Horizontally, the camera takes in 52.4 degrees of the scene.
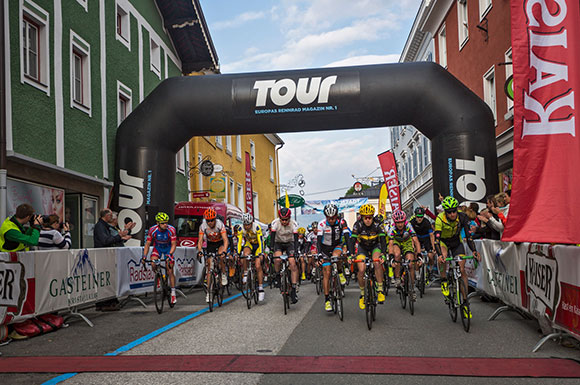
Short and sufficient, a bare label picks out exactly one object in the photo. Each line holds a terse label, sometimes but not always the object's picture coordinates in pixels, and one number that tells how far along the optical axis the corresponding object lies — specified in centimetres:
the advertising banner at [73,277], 838
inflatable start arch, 1450
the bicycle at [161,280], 1072
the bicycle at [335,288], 914
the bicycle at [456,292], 765
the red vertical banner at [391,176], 2272
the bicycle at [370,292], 798
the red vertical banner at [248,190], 2864
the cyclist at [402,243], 1044
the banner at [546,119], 639
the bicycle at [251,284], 1124
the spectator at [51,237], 941
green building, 1278
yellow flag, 2725
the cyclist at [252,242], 1155
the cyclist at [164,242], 1099
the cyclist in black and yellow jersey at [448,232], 851
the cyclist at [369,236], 914
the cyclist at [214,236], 1148
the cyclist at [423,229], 1166
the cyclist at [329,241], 960
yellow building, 2843
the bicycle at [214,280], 1075
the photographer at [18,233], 800
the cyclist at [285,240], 1058
